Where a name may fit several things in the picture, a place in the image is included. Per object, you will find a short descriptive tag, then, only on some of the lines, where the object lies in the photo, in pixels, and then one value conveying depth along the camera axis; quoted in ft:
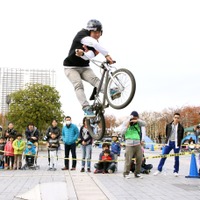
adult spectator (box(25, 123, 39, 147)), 51.29
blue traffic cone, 43.81
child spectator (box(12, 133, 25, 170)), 51.96
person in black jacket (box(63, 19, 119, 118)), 13.61
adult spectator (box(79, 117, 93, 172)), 40.34
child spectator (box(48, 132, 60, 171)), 49.08
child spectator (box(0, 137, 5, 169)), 53.52
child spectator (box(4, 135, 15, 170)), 52.65
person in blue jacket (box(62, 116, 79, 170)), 42.88
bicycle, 12.69
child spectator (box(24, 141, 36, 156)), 53.06
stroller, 53.01
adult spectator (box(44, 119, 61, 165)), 49.06
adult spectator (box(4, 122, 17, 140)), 54.80
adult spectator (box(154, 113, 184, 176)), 41.68
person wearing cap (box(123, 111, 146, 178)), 40.01
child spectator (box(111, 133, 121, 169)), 50.23
